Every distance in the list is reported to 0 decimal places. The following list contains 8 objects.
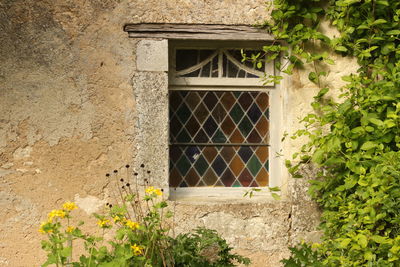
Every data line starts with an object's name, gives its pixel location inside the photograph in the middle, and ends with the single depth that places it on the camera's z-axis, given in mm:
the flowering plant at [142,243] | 3350
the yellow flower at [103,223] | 3363
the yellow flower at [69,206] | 3298
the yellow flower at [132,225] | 3468
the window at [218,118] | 4785
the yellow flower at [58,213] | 3244
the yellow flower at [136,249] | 3438
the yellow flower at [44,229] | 3197
